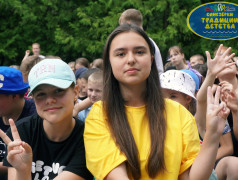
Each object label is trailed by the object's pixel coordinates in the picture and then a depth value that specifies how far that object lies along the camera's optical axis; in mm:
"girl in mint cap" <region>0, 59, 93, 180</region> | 2584
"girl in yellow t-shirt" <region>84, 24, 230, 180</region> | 2363
